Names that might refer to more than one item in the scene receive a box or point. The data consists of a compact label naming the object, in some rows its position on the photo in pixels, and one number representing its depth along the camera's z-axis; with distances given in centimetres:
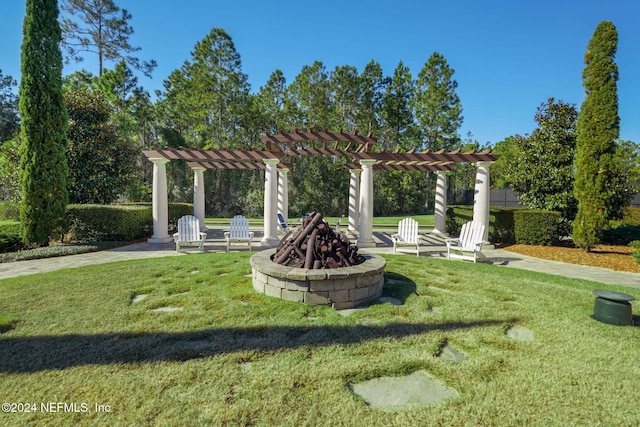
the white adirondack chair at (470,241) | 753
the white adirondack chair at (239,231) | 873
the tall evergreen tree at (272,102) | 2756
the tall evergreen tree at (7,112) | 2565
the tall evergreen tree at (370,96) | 2756
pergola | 880
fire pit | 399
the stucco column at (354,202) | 1254
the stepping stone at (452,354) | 282
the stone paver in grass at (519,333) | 328
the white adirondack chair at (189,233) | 818
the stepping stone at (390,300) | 427
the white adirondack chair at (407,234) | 845
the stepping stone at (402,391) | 221
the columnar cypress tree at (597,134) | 831
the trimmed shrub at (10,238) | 811
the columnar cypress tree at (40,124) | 820
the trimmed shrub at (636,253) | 695
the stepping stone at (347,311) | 383
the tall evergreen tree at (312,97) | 2708
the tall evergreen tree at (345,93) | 2709
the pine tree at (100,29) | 2075
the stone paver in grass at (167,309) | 386
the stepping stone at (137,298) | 426
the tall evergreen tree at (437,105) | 2703
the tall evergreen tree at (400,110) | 2784
